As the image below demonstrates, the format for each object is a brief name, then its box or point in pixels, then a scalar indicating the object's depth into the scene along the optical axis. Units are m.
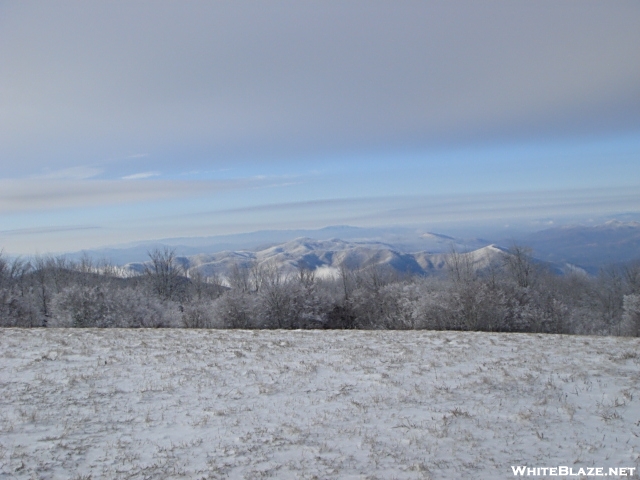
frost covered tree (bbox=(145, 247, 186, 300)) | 64.50
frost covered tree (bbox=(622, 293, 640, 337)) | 39.66
